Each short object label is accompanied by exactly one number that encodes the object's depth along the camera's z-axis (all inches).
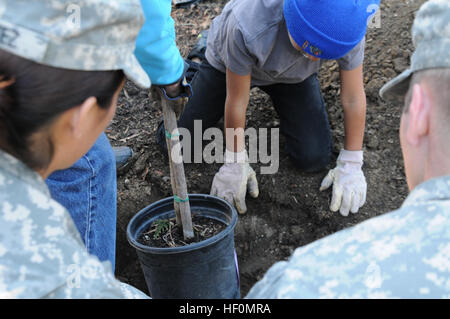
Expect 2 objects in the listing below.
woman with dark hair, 30.3
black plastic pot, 66.1
